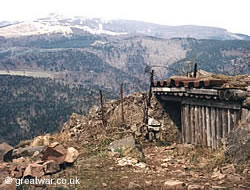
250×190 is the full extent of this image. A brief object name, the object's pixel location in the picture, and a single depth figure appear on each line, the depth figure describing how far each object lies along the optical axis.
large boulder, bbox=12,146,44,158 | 9.76
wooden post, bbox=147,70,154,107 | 10.62
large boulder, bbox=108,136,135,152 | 8.72
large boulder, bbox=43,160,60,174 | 6.96
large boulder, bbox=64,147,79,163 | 7.62
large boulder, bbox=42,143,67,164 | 7.72
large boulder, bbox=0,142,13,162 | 10.02
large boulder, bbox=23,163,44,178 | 6.70
